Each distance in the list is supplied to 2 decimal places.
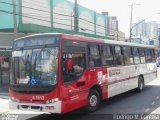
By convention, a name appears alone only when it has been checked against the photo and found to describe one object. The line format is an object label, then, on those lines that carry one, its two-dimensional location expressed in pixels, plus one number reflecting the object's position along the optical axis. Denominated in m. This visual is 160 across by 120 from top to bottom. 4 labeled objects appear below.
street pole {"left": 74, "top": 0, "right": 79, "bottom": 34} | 15.47
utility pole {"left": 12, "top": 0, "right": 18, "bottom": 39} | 13.28
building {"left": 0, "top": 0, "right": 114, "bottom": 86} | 19.44
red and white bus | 6.42
